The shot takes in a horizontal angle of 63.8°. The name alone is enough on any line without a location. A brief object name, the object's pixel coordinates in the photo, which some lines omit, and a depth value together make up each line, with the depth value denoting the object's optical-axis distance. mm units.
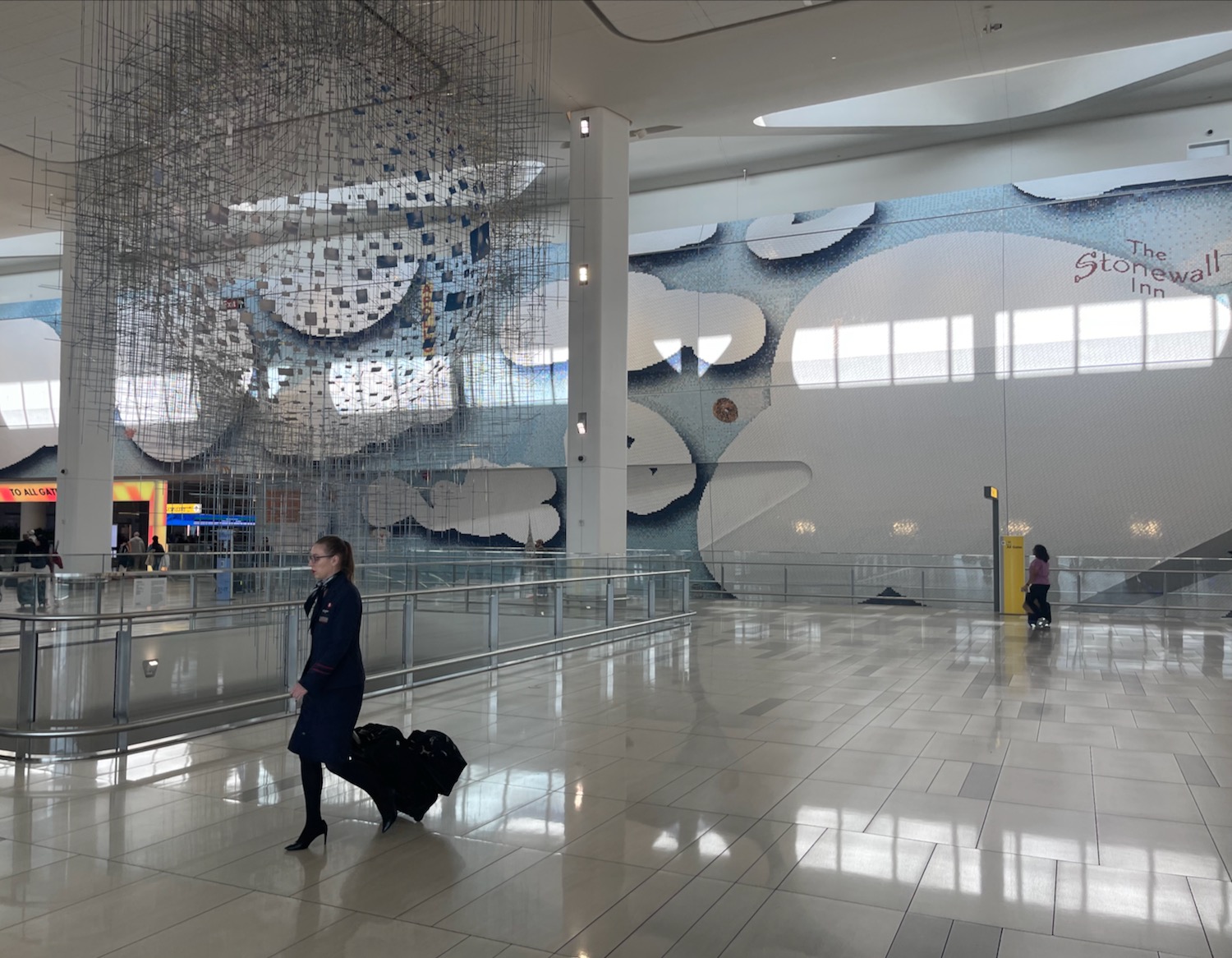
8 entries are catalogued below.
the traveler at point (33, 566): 9250
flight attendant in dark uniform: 3875
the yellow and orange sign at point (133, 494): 28916
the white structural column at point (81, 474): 17500
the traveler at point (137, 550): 16314
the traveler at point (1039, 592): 12977
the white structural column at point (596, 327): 14523
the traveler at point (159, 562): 16809
